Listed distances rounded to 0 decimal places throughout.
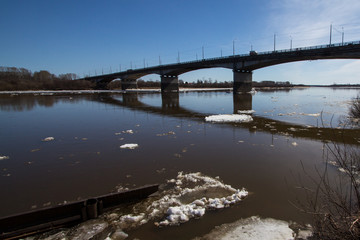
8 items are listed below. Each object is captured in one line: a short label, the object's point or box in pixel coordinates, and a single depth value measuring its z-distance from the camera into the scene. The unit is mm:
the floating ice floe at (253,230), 3877
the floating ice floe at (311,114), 19319
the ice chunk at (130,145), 9477
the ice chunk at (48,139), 10938
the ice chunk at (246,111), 20997
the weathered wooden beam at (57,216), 3938
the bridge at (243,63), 37344
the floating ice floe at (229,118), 16117
